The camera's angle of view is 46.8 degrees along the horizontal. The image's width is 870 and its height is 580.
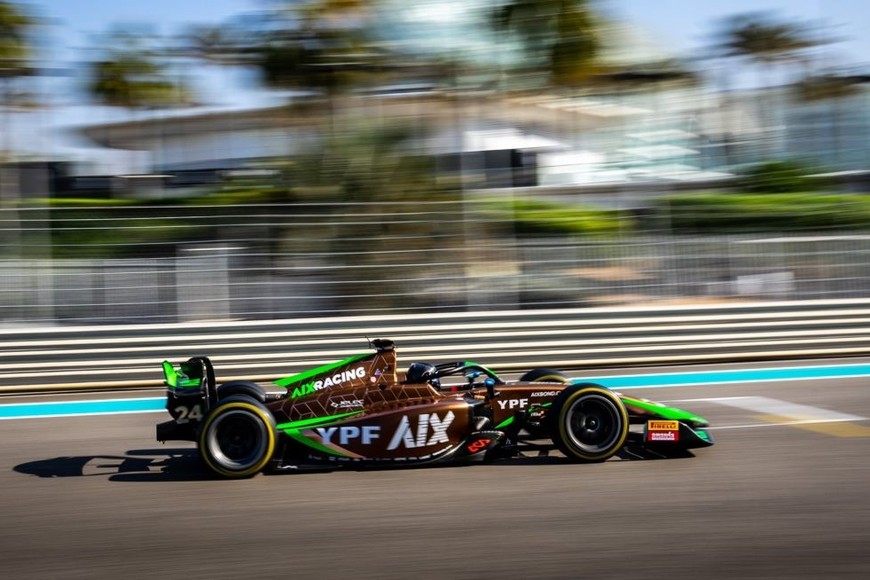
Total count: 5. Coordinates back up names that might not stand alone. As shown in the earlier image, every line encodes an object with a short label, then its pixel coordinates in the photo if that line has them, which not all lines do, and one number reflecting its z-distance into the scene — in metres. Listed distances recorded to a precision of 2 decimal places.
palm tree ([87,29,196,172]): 33.28
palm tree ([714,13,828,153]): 31.77
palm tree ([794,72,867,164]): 28.36
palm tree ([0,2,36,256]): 11.31
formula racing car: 6.55
